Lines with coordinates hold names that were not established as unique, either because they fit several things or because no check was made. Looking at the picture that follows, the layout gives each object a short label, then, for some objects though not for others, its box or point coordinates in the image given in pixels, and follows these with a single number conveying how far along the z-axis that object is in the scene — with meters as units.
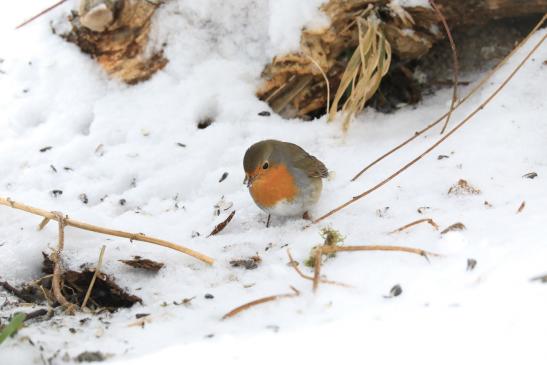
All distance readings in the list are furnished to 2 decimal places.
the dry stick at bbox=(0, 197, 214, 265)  5.42
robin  6.34
